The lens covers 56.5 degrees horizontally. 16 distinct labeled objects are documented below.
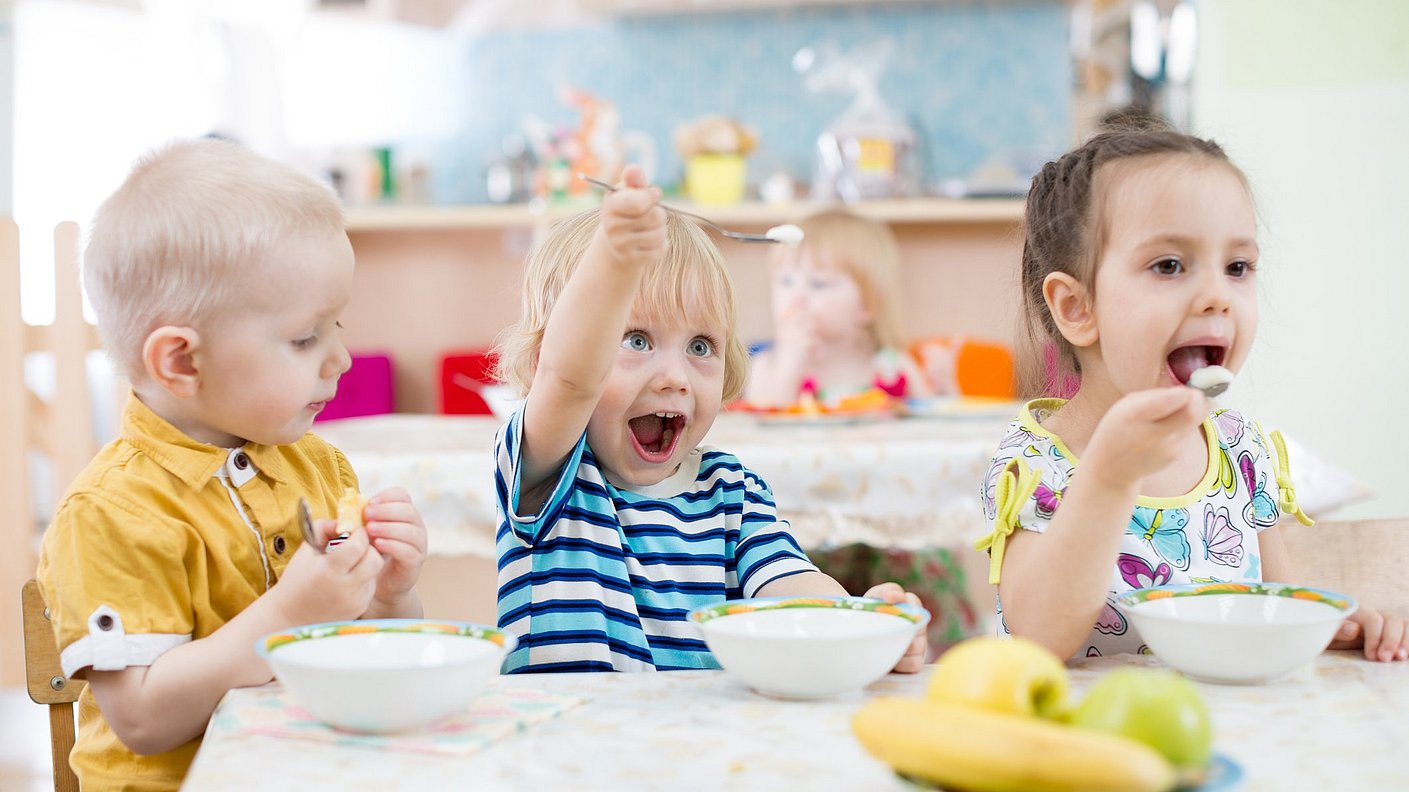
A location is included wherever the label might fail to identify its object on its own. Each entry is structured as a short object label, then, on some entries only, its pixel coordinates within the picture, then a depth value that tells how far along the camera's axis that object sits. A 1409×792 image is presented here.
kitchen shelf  3.67
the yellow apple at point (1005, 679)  0.59
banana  0.52
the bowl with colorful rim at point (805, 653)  0.74
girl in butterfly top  1.03
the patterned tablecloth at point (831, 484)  1.94
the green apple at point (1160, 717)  0.56
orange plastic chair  3.46
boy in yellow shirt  0.84
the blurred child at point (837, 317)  2.81
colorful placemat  0.69
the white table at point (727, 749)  0.64
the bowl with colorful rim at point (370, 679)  0.67
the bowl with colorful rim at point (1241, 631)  0.77
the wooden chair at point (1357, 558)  1.06
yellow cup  3.76
